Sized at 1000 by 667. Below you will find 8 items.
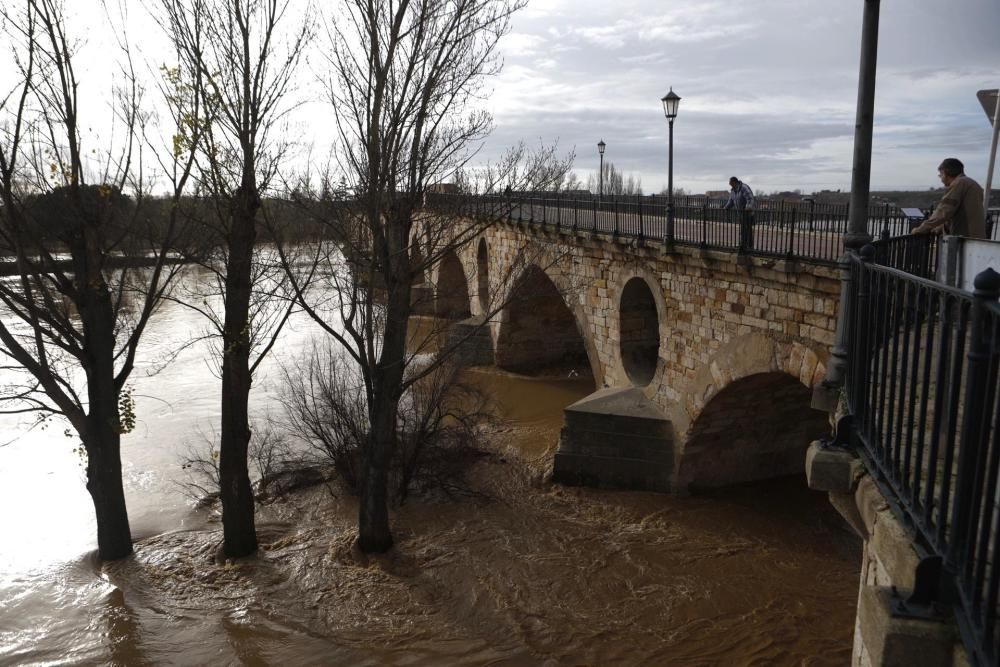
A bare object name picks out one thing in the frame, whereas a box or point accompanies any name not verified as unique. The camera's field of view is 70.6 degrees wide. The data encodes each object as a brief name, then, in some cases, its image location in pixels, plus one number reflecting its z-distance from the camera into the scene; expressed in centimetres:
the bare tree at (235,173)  845
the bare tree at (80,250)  789
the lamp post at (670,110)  1078
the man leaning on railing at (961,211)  544
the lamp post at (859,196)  401
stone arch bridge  848
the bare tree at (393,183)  862
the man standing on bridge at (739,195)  1069
